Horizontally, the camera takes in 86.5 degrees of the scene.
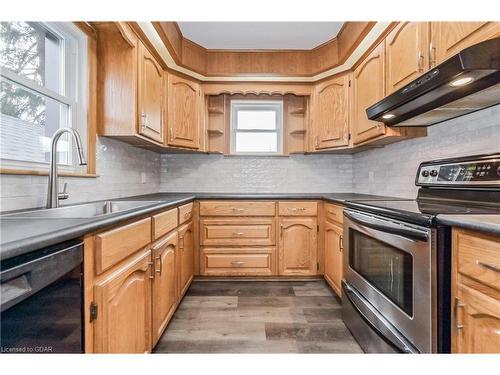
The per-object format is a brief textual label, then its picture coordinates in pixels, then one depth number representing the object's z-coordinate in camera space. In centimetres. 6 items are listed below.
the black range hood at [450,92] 104
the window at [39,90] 128
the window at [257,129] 319
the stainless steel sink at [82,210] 119
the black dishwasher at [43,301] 59
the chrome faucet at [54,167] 130
